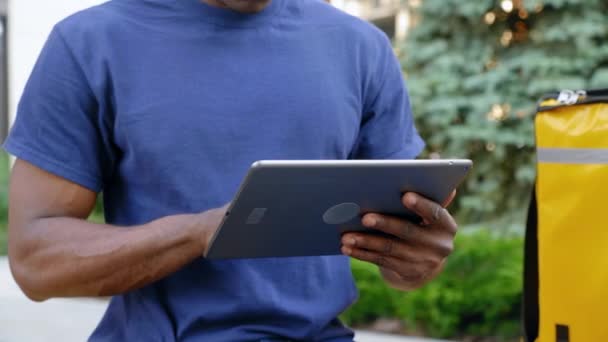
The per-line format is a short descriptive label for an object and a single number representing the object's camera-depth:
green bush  4.88
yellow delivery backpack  2.28
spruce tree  7.11
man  1.63
